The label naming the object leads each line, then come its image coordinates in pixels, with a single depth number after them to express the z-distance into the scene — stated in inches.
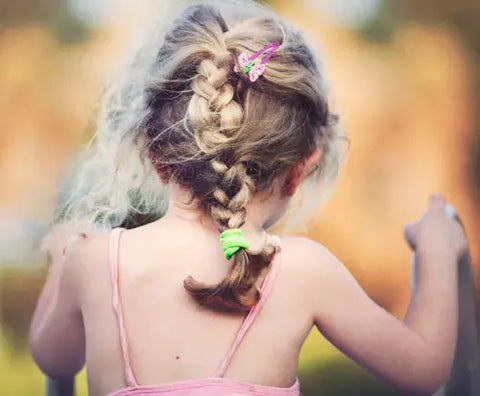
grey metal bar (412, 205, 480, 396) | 80.7
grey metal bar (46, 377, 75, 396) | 80.2
